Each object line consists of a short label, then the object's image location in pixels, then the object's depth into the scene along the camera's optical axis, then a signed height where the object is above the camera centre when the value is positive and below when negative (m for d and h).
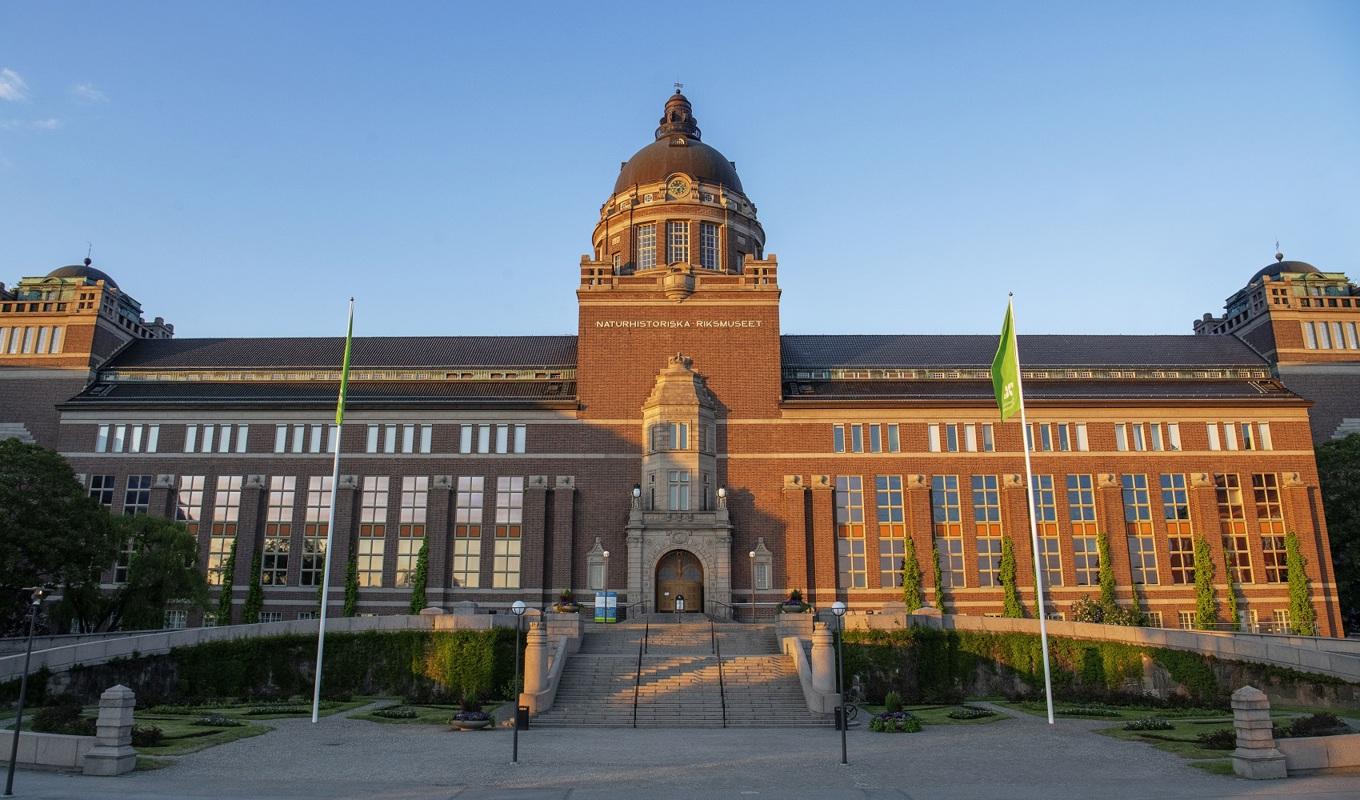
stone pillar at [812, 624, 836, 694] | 33.81 -1.89
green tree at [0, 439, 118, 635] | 41.72 +3.38
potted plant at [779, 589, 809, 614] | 44.47 -0.03
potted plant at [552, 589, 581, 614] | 45.81 +0.08
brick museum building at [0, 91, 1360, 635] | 53.53 +7.55
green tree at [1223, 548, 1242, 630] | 52.62 +0.91
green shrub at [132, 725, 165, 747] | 26.01 -3.34
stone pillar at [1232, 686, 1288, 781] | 21.23 -2.92
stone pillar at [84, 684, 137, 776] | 22.52 -2.92
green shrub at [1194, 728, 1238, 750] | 24.84 -3.35
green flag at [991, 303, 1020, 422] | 33.81 +7.79
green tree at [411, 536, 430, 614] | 52.47 +1.24
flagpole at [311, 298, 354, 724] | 32.50 +0.59
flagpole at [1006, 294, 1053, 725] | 31.22 +1.43
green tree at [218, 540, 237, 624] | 51.47 +0.70
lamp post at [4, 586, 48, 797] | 20.08 -1.61
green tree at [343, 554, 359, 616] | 52.91 +0.90
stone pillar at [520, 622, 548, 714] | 33.44 -2.06
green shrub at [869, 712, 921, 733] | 30.38 -3.57
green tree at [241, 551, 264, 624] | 52.47 +0.12
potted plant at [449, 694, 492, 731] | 30.64 -3.42
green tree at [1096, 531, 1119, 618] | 52.53 +1.39
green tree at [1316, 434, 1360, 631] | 56.62 +5.19
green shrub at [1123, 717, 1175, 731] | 29.09 -3.47
